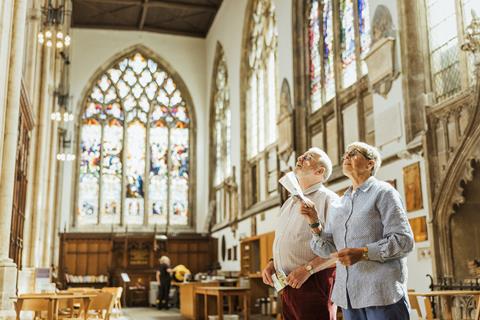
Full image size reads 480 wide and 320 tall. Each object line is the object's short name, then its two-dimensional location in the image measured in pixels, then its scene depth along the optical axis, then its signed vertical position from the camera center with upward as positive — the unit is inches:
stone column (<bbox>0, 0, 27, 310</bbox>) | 287.6 +63.2
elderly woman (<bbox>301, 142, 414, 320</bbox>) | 97.2 +4.4
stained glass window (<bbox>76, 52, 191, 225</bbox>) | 840.9 +178.4
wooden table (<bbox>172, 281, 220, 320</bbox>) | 457.1 -21.8
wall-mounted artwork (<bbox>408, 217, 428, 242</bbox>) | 331.3 +22.0
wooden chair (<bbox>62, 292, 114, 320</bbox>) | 256.8 -13.1
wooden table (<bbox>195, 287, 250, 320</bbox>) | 386.6 -15.2
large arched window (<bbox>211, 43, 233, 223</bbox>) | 775.5 +181.8
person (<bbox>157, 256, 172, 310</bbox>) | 615.8 -11.8
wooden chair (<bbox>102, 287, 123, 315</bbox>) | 386.9 -12.1
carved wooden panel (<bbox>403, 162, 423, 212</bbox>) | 336.5 +45.9
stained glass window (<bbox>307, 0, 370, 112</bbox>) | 444.1 +181.3
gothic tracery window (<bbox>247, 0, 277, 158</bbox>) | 647.8 +216.5
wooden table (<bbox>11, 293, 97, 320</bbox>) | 259.7 -12.9
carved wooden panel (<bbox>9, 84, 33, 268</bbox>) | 379.6 +61.6
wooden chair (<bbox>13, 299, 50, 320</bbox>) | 263.4 -14.3
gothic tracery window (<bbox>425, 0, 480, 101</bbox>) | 321.7 +127.2
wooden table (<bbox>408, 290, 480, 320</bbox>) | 213.5 -11.0
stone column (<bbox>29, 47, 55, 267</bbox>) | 481.4 +101.0
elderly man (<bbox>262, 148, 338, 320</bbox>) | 114.2 +2.3
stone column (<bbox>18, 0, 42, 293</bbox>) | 445.1 +108.1
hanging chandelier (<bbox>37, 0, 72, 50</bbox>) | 424.8 +185.2
